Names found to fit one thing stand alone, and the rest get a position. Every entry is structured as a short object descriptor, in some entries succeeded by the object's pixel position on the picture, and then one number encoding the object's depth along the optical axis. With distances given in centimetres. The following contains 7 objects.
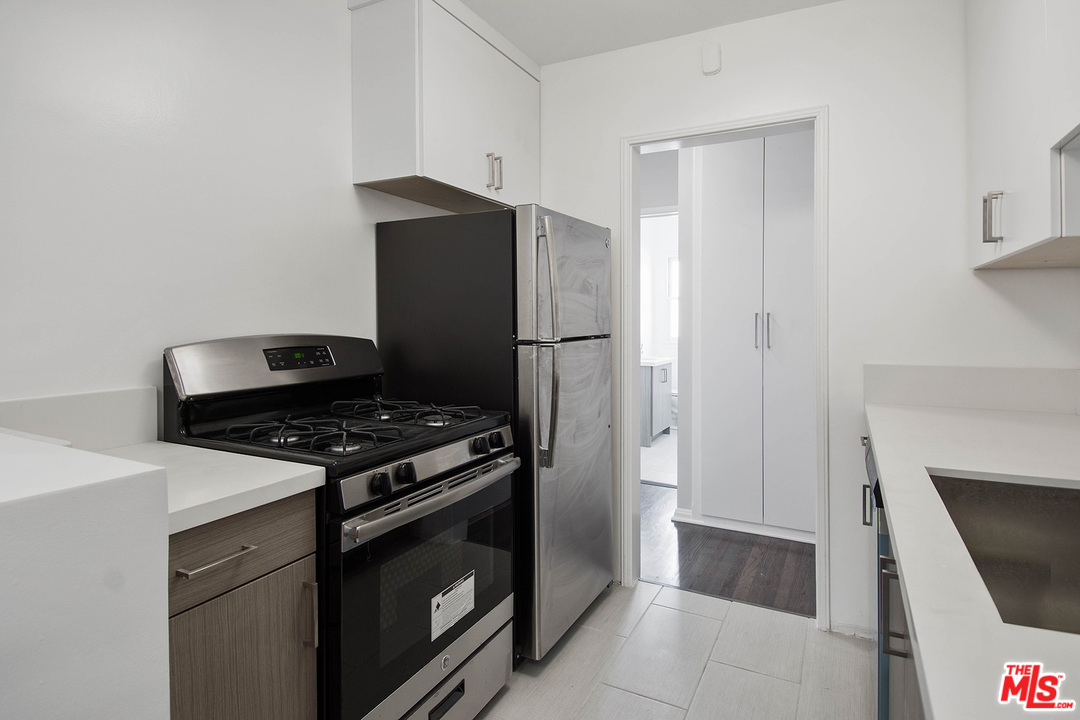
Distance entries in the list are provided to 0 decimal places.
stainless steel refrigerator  199
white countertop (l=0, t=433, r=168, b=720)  53
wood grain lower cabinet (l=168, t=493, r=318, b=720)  101
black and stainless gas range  128
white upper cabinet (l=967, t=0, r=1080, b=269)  119
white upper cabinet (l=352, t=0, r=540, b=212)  200
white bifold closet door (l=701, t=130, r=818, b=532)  318
